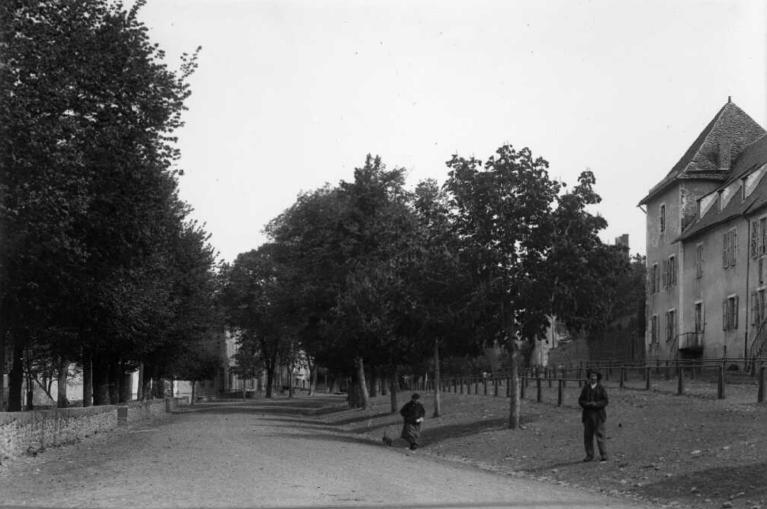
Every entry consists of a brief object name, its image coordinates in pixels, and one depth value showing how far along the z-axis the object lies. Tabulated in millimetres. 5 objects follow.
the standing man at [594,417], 20594
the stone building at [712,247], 45938
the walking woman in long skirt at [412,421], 28641
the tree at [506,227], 28875
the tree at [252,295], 87188
